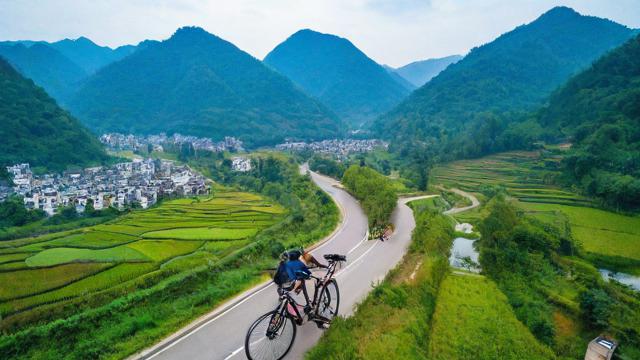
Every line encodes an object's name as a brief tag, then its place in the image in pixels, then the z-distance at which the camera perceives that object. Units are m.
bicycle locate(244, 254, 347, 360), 5.58
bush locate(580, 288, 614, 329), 11.07
